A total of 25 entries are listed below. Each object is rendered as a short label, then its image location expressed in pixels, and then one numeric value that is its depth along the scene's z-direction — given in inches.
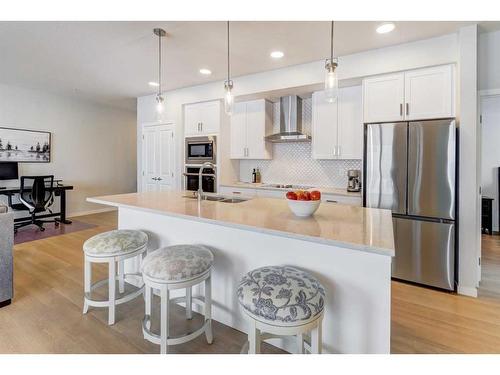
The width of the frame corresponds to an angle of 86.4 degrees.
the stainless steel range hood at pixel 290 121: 156.3
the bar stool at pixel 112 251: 80.0
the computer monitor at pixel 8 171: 182.4
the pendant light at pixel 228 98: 91.8
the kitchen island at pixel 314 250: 56.7
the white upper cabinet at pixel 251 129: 166.6
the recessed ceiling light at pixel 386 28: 99.8
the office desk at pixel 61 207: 195.0
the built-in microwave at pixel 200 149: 174.2
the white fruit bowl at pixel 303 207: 69.2
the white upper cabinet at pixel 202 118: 174.9
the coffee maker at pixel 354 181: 141.7
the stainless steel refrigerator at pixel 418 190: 104.7
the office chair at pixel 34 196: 179.9
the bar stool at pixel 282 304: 48.4
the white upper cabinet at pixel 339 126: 136.9
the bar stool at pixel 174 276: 63.7
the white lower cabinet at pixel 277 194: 130.6
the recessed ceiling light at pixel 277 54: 125.6
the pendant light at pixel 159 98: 107.2
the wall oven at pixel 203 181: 176.1
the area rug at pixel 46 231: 168.9
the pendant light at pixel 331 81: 72.9
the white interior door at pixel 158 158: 199.8
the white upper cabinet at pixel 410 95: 108.0
